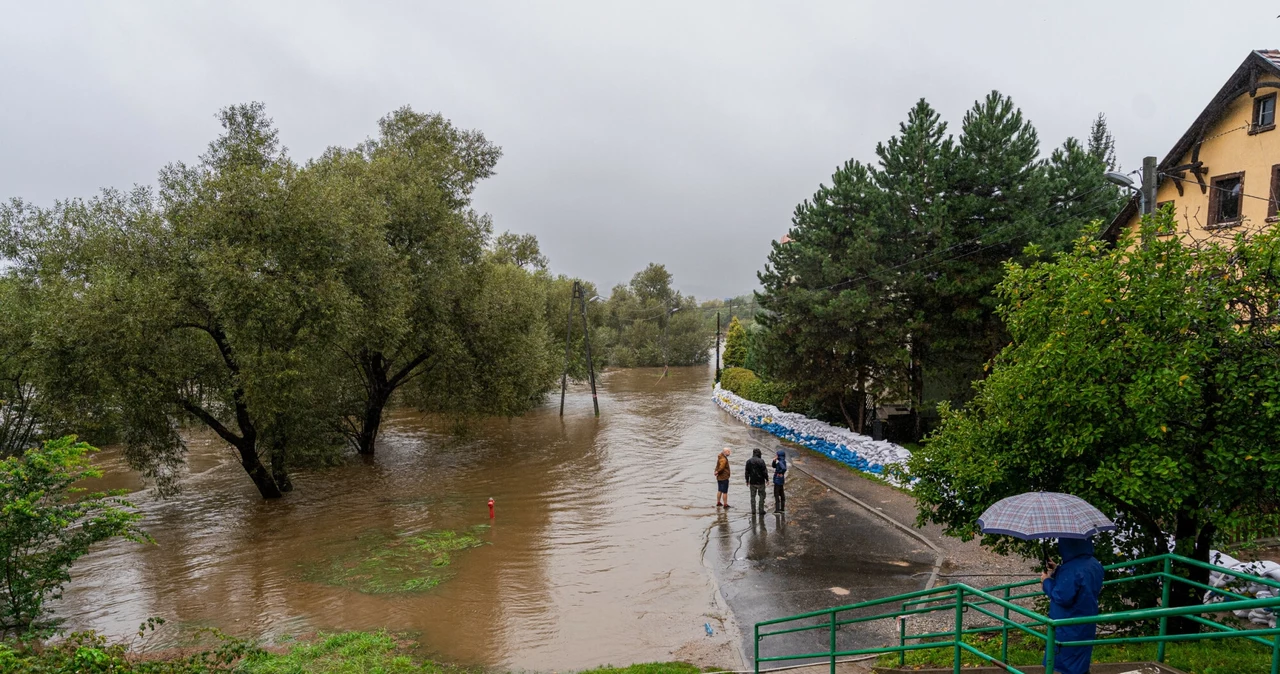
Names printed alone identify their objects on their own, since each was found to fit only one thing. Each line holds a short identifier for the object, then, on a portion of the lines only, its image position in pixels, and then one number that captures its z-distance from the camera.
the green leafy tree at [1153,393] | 6.24
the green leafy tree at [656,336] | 68.81
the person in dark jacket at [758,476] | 15.46
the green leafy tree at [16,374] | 15.27
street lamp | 11.99
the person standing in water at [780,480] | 15.67
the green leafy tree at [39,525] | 9.22
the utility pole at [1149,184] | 11.66
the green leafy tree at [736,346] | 46.28
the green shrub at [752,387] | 30.16
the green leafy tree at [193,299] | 14.45
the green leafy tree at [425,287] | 18.36
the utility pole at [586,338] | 36.28
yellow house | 12.82
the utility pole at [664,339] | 67.55
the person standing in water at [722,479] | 16.09
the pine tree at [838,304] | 20.86
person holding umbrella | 5.43
